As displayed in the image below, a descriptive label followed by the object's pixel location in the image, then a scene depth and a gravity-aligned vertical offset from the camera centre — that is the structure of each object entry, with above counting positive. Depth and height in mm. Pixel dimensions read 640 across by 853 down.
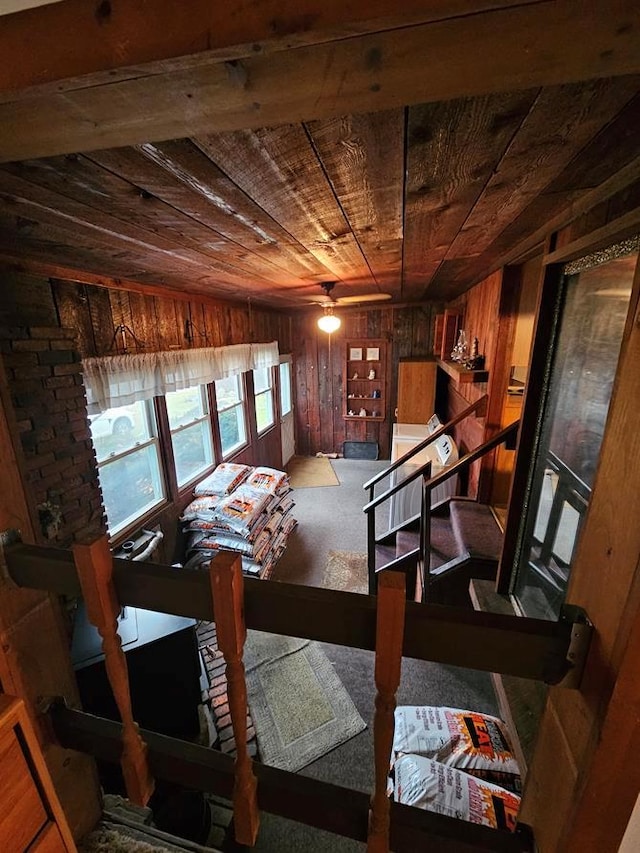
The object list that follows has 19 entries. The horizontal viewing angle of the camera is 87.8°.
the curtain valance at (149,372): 2039 -226
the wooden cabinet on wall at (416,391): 4910 -748
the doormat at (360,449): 6051 -1951
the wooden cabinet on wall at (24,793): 462 -637
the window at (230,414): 3877 -868
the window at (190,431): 3055 -856
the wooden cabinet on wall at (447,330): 3865 +104
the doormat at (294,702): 1848 -2186
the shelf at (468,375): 2457 -262
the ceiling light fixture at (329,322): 3756 +200
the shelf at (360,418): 5948 -1355
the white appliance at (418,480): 3240 -1419
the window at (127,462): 2307 -875
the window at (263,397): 4922 -846
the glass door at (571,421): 1015 -287
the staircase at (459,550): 2076 -1411
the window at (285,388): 5812 -817
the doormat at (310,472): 5285 -2174
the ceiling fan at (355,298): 3446 +438
